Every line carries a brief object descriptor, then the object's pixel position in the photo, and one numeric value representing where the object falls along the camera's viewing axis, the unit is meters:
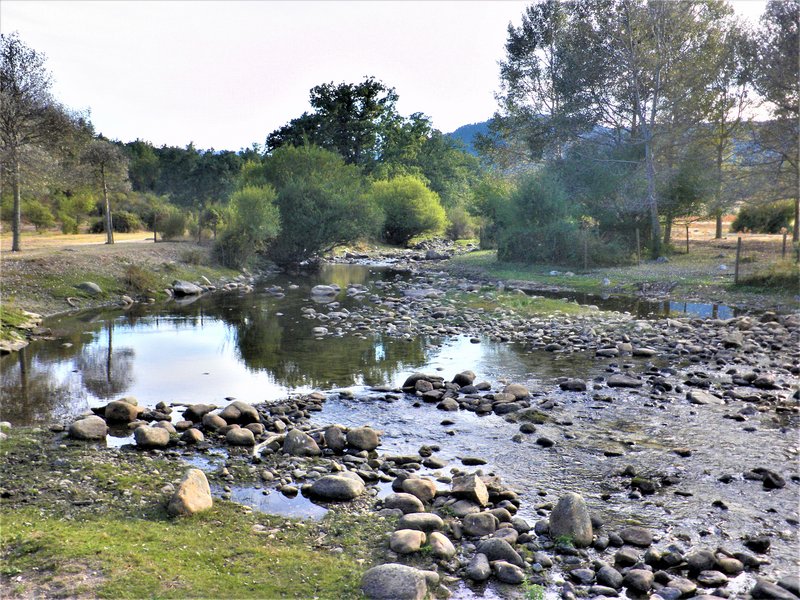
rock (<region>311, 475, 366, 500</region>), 7.78
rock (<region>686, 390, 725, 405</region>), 11.55
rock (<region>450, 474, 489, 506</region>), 7.56
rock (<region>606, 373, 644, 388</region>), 12.84
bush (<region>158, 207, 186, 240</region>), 38.59
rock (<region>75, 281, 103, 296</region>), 24.59
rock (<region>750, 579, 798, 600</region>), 5.61
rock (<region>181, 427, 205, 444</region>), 9.74
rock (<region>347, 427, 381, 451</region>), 9.52
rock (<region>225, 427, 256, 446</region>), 9.59
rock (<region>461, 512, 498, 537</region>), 6.90
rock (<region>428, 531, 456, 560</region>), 6.39
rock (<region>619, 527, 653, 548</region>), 6.73
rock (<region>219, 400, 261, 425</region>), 10.49
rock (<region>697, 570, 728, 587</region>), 6.02
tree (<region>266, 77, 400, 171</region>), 57.59
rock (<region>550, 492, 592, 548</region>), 6.71
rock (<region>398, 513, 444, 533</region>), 6.94
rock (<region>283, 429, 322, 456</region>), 9.27
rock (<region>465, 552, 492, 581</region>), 6.06
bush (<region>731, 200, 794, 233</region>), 41.06
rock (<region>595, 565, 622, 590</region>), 6.00
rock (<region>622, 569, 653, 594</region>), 5.96
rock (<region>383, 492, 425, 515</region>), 7.42
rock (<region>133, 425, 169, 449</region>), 9.44
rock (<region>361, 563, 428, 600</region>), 5.48
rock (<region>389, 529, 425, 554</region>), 6.44
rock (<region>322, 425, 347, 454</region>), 9.48
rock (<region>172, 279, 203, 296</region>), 28.00
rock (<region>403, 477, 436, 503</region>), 7.77
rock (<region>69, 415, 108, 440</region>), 9.82
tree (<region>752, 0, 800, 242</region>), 28.83
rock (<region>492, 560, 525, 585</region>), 6.03
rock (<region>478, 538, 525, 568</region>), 6.31
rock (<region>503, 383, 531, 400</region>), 12.05
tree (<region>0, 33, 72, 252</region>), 27.97
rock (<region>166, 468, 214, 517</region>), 7.04
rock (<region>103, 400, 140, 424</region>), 10.71
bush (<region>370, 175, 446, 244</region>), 52.75
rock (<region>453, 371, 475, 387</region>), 12.99
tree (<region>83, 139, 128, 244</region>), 35.06
